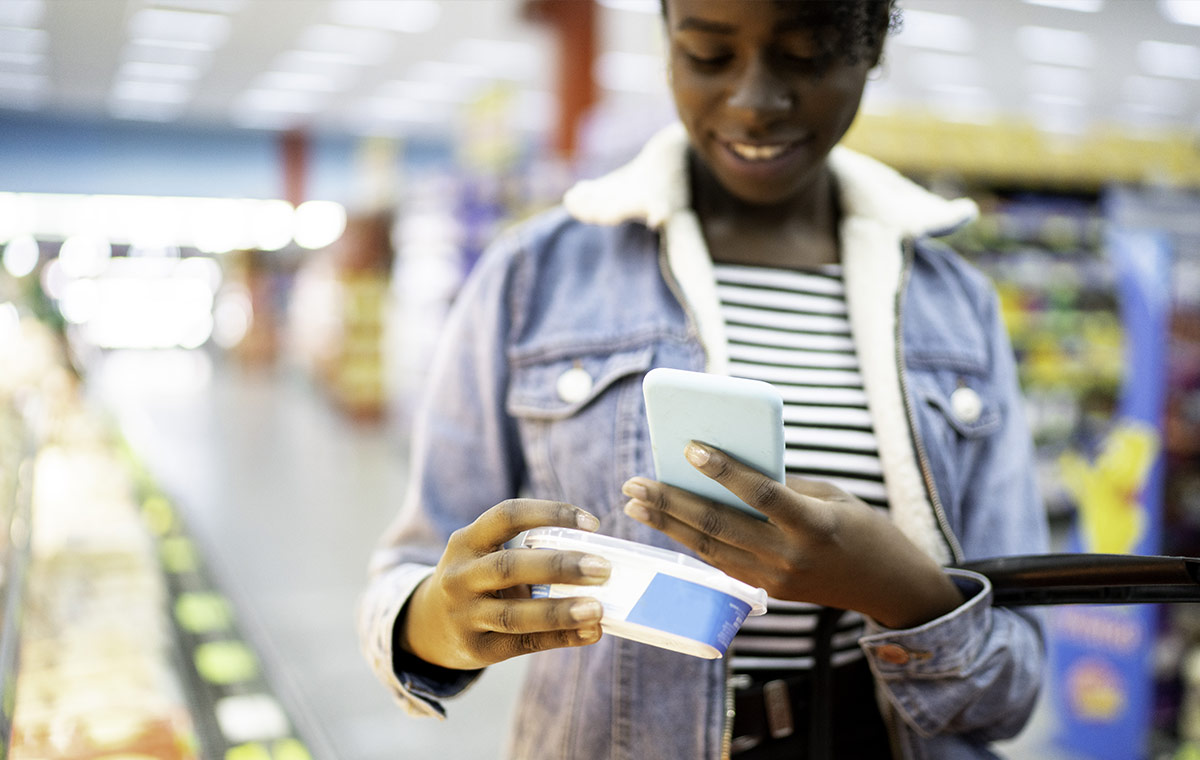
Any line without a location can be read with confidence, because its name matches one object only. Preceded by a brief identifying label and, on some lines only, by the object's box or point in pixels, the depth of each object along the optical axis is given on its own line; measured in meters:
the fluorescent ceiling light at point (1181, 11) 9.58
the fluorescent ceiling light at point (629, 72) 13.24
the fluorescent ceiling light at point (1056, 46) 11.13
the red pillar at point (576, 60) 7.95
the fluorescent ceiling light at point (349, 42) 11.41
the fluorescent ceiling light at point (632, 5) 10.23
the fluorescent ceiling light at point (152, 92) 14.65
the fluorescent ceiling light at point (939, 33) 10.54
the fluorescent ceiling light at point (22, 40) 11.34
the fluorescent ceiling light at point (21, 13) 10.07
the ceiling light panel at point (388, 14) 10.24
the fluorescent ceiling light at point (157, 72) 13.24
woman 0.91
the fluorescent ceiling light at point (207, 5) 10.10
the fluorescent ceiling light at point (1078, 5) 9.84
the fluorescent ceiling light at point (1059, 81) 13.23
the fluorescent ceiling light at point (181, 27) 10.62
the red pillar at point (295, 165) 19.05
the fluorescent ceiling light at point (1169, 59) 11.62
